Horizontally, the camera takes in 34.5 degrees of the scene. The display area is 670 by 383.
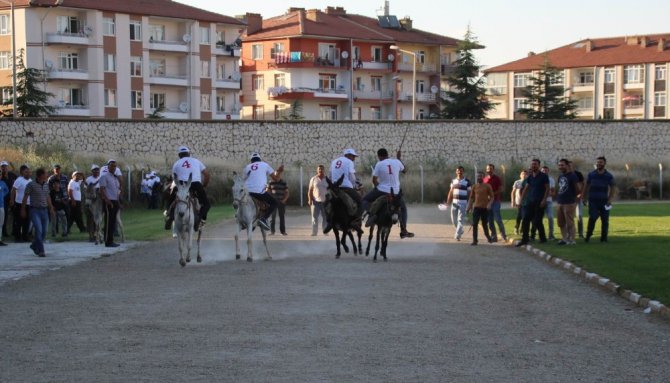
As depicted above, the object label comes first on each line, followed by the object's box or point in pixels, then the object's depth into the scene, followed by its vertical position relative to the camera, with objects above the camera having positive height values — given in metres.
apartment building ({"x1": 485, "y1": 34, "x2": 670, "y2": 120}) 115.00 +5.93
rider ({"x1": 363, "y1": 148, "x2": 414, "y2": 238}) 22.84 -1.07
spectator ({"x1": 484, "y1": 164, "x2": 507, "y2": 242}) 29.27 -2.00
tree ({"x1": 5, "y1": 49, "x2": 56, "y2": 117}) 80.19 +2.56
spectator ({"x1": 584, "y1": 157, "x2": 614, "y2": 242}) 26.62 -1.54
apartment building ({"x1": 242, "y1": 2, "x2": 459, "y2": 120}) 106.88 +6.36
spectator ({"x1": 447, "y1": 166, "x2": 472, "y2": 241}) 30.65 -1.97
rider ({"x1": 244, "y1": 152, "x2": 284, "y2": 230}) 23.52 -1.14
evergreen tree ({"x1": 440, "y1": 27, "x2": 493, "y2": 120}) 98.56 +3.60
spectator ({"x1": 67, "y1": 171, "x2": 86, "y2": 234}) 31.84 -2.07
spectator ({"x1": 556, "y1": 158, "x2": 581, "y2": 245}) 26.48 -1.75
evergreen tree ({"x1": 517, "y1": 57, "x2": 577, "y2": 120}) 97.19 +2.65
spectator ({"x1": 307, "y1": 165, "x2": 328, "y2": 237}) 31.33 -1.90
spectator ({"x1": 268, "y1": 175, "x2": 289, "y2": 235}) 32.22 -1.88
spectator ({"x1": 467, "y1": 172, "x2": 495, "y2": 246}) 28.48 -1.87
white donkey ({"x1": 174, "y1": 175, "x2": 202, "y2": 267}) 21.38 -1.68
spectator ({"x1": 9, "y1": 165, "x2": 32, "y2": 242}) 28.15 -2.23
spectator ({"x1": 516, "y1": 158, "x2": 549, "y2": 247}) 27.11 -1.72
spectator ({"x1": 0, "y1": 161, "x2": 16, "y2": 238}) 28.59 -1.29
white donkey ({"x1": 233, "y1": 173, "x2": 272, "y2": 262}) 22.81 -1.63
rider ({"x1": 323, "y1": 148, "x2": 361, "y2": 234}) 23.22 -0.98
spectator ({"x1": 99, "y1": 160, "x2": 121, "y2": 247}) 26.64 -1.57
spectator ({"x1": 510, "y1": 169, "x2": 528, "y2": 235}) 30.38 -2.00
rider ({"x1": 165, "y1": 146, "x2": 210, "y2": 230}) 21.42 -0.97
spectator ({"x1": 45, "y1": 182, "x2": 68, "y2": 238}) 31.61 -2.35
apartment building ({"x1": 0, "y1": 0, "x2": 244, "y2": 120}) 88.56 +6.49
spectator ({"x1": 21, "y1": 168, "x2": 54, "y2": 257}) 24.53 -1.75
